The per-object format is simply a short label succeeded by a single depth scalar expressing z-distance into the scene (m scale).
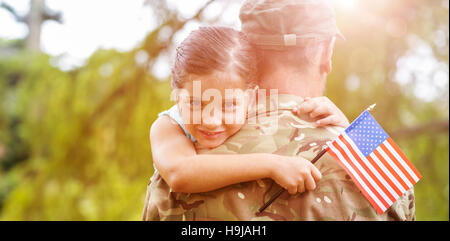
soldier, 3.25
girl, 3.24
